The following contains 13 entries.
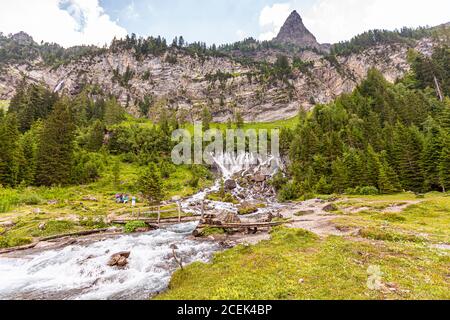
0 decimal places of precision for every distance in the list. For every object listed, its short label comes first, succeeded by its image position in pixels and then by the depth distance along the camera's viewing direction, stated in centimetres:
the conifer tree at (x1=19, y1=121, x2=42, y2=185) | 6406
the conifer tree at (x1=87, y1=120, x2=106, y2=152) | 10450
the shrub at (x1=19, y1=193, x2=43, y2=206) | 5028
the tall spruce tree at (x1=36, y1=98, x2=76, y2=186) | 6781
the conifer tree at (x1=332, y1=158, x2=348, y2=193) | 7056
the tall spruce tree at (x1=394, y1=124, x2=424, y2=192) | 6388
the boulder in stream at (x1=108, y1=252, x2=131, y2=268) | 2139
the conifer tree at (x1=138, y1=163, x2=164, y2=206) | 5272
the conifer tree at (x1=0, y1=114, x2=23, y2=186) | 5963
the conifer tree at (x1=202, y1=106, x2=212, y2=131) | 16692
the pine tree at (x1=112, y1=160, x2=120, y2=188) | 7750
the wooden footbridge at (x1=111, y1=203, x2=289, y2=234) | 3397
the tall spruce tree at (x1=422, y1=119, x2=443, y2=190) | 5975
